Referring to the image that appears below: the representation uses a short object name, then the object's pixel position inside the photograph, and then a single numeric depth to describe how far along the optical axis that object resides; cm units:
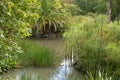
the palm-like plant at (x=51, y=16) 920
